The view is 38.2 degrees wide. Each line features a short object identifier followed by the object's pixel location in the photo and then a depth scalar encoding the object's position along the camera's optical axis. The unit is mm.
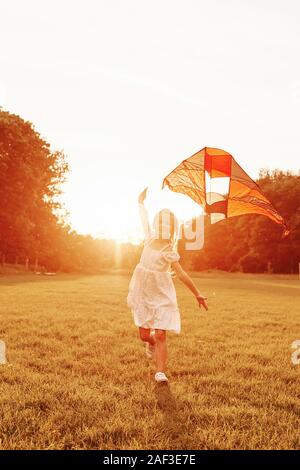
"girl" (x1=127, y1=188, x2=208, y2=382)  5992
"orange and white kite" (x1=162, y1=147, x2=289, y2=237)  7535
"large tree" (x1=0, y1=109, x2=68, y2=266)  37219
